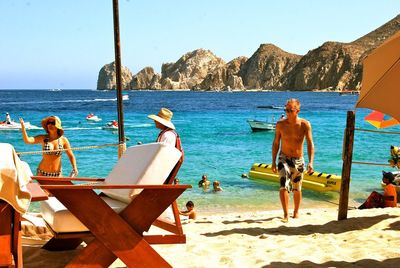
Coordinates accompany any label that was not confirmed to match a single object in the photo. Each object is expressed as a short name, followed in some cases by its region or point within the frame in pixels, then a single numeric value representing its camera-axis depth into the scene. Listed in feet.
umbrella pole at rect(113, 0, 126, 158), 24.07
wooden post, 19.98
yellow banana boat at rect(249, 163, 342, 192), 40.60
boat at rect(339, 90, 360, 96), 409.43
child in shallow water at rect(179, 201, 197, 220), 26.86
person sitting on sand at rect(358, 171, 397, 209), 26.00
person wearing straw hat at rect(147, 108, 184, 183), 18.01
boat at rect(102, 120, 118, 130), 110.37
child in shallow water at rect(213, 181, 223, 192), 43.50
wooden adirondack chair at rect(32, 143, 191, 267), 10.69
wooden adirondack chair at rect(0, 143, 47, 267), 9.64
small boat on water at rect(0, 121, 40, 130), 107.04
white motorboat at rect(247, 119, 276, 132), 106.73
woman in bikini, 20.17
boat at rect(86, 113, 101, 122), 138.49
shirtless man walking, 20.48
